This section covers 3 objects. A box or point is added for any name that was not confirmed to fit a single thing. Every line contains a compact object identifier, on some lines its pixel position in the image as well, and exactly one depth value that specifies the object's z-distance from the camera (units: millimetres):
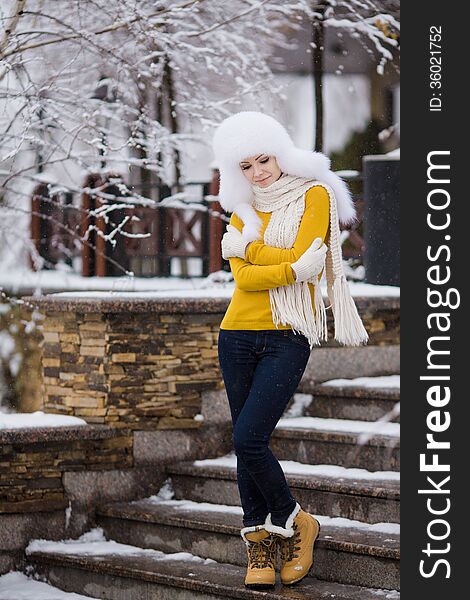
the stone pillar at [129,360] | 8968
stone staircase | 7361
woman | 6776
